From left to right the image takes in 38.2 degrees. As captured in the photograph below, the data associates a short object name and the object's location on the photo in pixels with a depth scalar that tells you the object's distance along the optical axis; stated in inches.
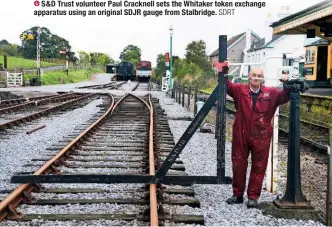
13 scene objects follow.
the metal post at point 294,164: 192.7
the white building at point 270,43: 1466.5
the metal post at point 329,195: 177.2
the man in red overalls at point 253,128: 195.5
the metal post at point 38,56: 1613.9
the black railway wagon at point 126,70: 2489.3
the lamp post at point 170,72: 1255.5
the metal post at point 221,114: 203.6
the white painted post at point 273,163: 222.1
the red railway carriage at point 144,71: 2314.2
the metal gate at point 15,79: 1513.3
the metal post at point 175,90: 961.1
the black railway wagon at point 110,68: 3570.4
